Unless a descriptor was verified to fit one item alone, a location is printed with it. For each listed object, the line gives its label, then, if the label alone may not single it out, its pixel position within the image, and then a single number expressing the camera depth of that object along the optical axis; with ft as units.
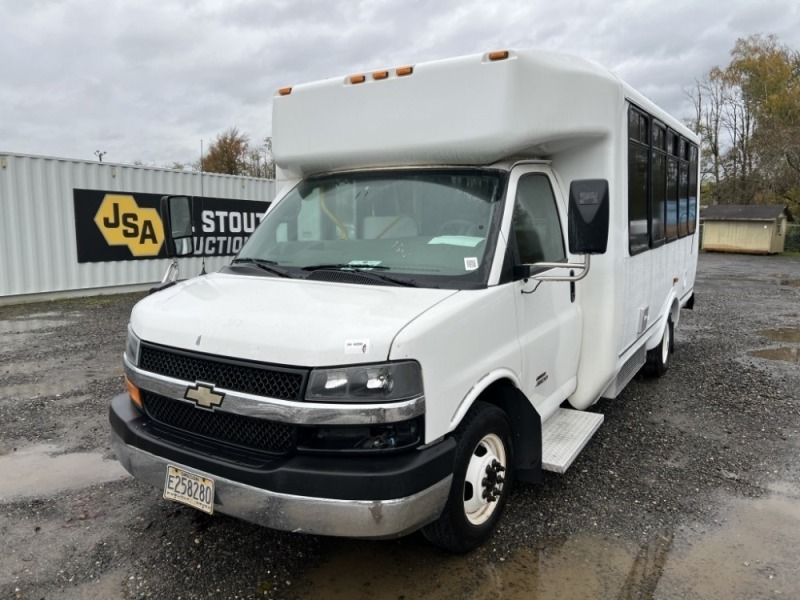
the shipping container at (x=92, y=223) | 40.14
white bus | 8.59
